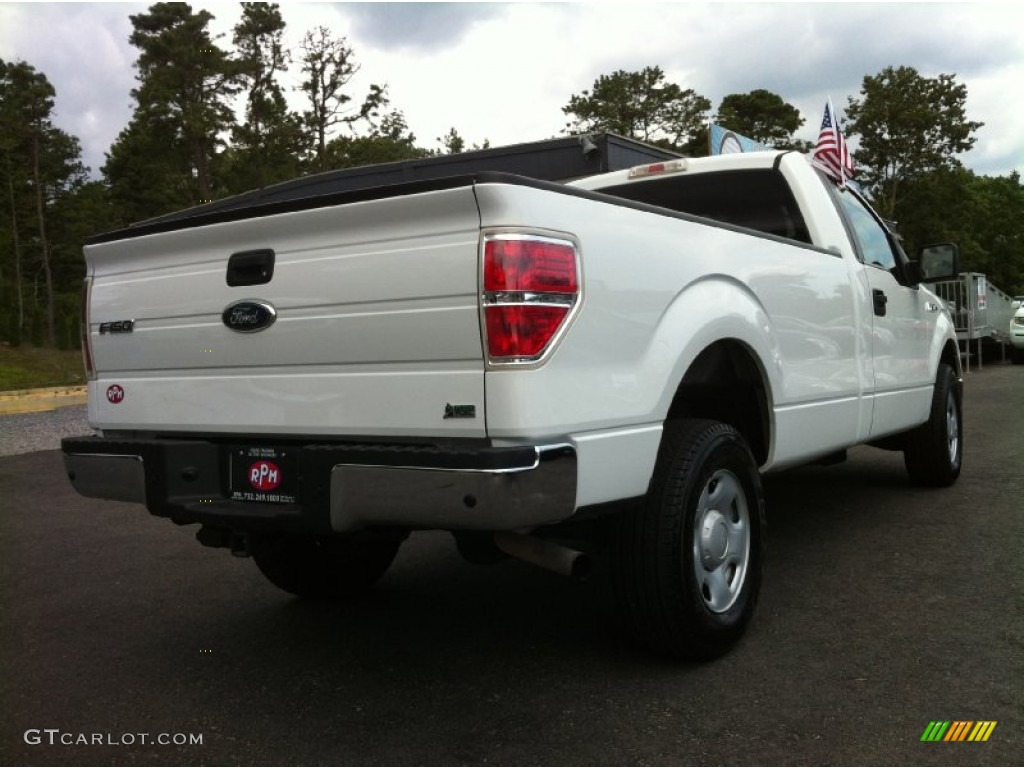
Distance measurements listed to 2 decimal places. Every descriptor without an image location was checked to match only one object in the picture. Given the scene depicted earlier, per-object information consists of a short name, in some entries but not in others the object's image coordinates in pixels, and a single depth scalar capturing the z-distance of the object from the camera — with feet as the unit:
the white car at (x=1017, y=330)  63.16
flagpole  35.89
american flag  35.27
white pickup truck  7.80
